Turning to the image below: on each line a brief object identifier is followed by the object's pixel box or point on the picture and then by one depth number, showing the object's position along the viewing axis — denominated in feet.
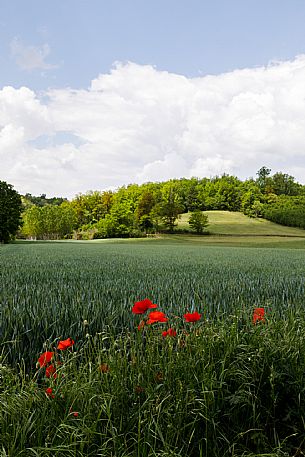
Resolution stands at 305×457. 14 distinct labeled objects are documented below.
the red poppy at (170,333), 7.91
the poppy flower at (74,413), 5.71
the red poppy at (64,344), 7.15
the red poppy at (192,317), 7.63
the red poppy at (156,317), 7.63
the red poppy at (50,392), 6.32
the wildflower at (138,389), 6.57
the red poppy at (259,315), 9.26
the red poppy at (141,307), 7.75
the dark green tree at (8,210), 141.08
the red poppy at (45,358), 6.85
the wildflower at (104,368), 7.22
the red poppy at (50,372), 6.74
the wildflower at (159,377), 6.98
